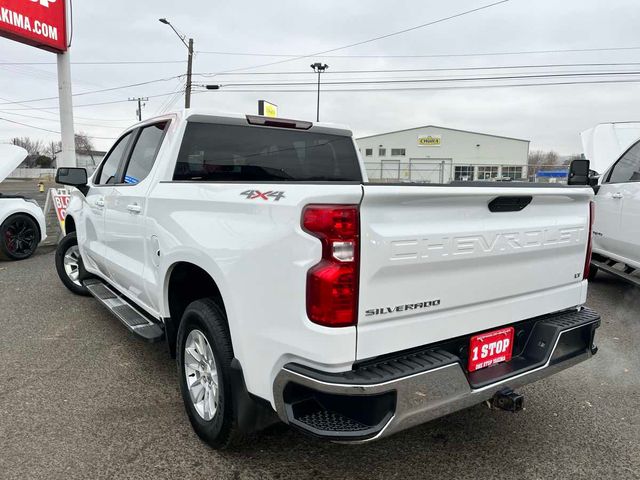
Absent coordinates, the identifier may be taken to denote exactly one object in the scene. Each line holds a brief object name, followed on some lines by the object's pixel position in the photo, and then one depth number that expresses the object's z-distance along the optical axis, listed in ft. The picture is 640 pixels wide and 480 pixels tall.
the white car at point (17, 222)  25.74
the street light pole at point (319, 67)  109.50
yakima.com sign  32.68
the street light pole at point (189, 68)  82.74
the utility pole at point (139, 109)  184.32
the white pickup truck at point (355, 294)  6.38
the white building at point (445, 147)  207.31
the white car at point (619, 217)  17.29
